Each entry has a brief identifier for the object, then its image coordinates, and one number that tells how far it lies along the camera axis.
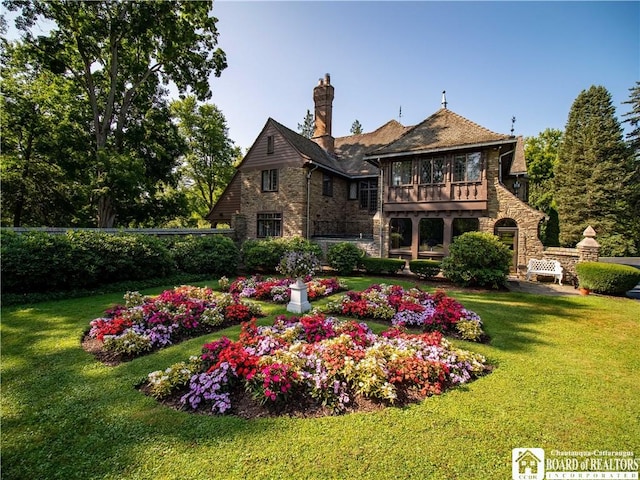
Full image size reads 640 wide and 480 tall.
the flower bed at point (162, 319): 4.93
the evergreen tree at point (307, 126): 50.06
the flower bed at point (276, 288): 8.68
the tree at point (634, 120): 24.58
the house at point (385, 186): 13.70
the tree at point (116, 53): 15.72
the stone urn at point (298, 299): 7.32
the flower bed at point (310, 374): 3.51
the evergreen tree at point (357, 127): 50.00
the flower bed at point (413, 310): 6.02
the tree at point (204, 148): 26.30
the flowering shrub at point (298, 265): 7.41
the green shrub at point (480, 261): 10.48
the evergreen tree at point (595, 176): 23.70
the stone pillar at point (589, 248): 11.01
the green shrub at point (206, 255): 12.60
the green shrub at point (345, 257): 13.66
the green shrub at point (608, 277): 9.45
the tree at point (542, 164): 30.22
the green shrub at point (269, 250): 14.23
